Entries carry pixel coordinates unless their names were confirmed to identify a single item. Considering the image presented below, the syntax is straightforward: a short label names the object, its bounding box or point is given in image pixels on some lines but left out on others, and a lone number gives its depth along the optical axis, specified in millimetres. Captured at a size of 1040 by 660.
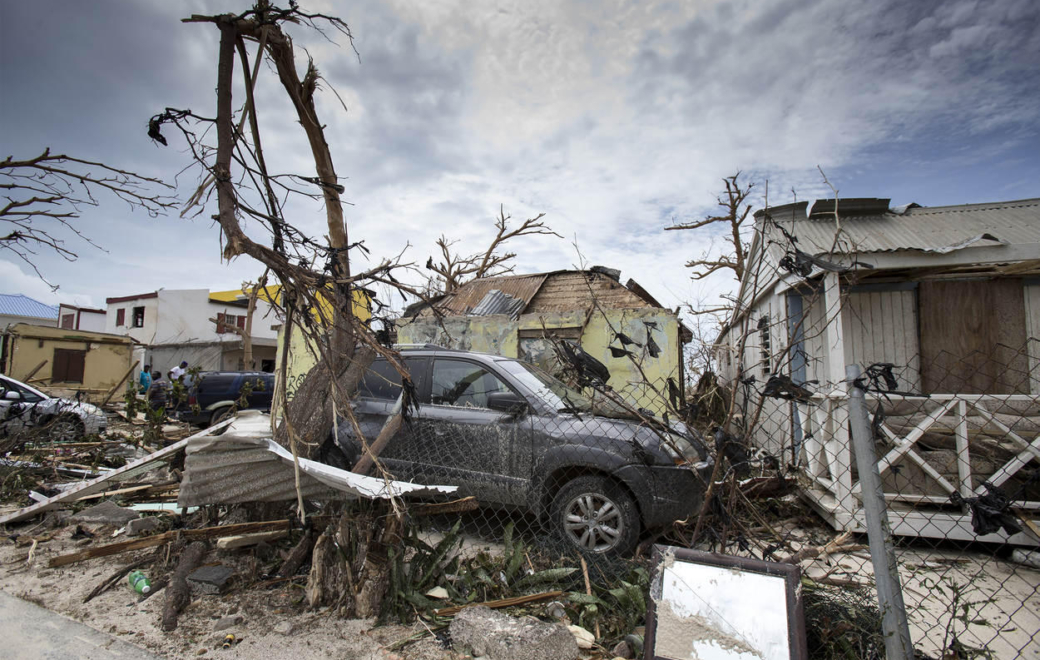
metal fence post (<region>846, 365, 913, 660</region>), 1989
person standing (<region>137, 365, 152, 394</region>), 18919
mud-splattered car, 3908
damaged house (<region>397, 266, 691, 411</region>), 9367
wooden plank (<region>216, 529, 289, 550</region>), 3625
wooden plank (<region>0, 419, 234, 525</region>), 4211
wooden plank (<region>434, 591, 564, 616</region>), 2969
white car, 8348
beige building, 18953
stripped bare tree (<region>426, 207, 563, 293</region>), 21844
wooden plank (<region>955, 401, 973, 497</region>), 4264
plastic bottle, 3323
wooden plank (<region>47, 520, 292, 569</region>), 3562
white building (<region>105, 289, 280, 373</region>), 28422
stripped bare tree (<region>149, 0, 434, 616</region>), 3049
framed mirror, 2002
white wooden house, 4691
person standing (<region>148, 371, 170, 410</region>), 10802
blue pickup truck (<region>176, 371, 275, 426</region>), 12094
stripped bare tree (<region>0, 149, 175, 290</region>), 6164
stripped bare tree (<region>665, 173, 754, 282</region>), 15750
